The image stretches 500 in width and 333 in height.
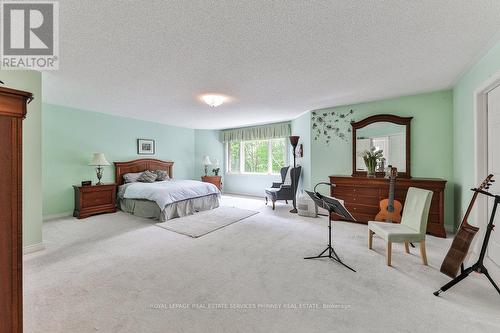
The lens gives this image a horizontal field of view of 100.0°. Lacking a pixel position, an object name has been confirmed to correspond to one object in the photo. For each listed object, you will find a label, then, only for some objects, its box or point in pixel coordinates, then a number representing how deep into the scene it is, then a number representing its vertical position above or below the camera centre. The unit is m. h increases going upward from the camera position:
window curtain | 6.38 +1.11
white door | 2.33 +0.15
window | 6.77 +0.35
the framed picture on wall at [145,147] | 5.88 +0.57
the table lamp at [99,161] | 4.57 +0.12
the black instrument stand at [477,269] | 1.84 -0.92
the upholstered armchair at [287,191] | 5.16 -0.62
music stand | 2.14 -0.45
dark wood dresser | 3.28 -0.51
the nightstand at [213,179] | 7.08 -0.44
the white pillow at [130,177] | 5.32 -0.27
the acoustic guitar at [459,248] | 1.87 -0.76
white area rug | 3.61 -1.08
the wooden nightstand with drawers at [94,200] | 4.32 -0.72
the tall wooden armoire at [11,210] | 0.89 -0.19
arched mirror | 3.89 +0.46
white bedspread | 4.18 -0.54
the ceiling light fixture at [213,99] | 3.60 +1.17
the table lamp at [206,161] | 7.20 +0.18
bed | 4.23 -0.65
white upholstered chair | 2.38 -0.76
